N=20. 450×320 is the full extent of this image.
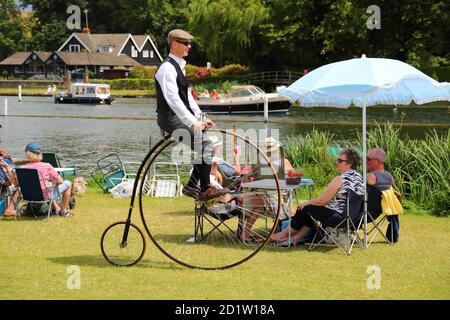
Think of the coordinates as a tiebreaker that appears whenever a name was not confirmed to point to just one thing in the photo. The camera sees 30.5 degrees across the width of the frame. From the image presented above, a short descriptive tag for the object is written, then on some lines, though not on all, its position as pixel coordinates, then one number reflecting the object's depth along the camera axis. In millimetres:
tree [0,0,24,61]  113000
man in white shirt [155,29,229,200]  7707
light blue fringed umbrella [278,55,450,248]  9391
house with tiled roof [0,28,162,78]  100062
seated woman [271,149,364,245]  8992
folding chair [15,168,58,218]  10609
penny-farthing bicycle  8383
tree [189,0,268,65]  65125
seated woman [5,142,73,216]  10828
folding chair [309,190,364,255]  8992
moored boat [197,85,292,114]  51719
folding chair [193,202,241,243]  8844
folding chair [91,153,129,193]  15023
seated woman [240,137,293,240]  9125
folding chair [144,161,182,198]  14234
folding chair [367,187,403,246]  9609
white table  8844
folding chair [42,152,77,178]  14062
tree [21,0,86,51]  111000
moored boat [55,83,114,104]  66938
